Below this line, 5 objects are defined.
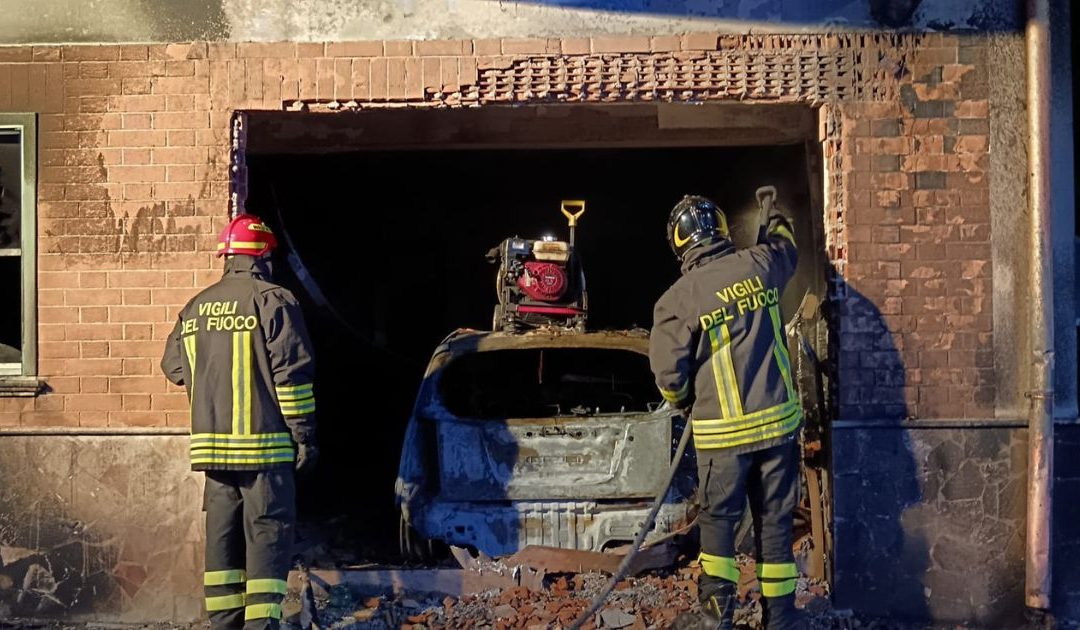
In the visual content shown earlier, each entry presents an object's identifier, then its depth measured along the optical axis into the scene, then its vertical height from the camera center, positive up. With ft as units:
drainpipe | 16.02 +0.03
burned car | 17.02 -2.56
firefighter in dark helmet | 14.52 -1.25
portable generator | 18.85 +0.91
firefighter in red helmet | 14.58 -1.56
